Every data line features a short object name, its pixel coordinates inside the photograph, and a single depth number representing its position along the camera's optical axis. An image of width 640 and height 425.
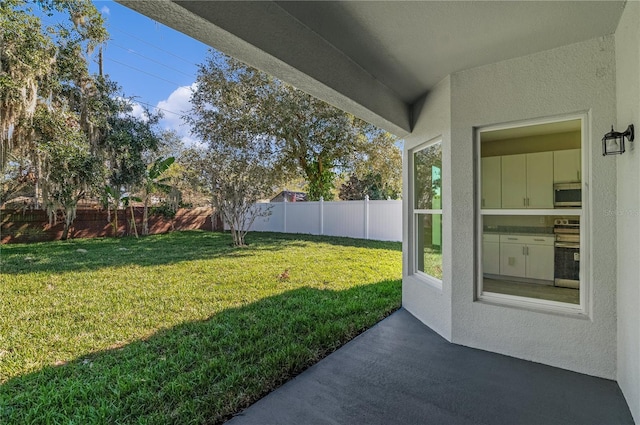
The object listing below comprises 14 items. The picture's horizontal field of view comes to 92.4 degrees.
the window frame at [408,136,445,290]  4.29
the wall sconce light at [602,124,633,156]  2.25
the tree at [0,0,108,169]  6.07
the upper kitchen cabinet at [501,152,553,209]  4.66
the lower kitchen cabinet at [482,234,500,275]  3.40
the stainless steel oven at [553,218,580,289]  3.12
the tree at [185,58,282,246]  9.99
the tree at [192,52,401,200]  11.00
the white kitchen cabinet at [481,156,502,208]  3.49
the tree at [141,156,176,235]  12.06
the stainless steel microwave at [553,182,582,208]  3.04
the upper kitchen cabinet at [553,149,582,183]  3.39
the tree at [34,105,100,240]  7.14
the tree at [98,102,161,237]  10.05
